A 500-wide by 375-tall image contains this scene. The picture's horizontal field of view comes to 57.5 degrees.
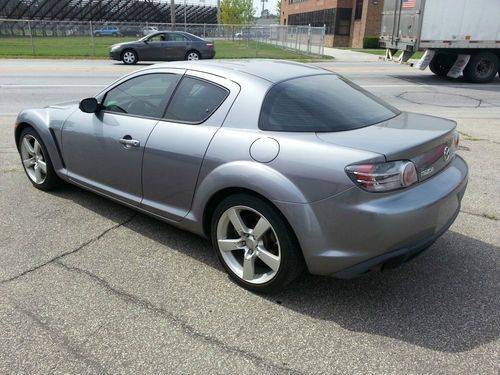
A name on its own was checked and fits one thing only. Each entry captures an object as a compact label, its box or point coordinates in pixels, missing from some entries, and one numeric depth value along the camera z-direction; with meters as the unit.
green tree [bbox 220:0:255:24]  67.69
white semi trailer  14.03
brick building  38.78
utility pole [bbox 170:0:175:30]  35.20
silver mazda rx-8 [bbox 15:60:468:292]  2.64
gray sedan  20.00
